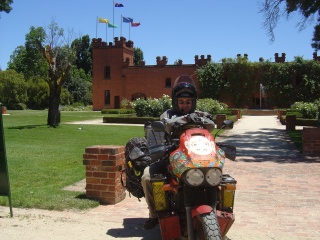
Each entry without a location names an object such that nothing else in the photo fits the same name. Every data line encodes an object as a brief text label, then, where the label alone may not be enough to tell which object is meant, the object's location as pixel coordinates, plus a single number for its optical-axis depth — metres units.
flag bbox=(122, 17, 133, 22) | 54.91
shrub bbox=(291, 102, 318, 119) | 28.03
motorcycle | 3.20
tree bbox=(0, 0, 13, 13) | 22.73
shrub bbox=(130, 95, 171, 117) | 29.30
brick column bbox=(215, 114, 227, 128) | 23.10
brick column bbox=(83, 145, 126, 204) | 5.66
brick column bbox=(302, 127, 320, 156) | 11.64
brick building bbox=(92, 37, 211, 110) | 51.41
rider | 3.71
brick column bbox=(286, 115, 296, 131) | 21.70
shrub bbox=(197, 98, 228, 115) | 29.42
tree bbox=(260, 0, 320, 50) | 15.54
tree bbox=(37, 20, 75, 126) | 21.05
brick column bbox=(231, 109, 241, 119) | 32.91
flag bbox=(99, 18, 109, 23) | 54.75
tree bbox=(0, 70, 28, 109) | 57.62
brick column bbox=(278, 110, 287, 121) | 32.78
